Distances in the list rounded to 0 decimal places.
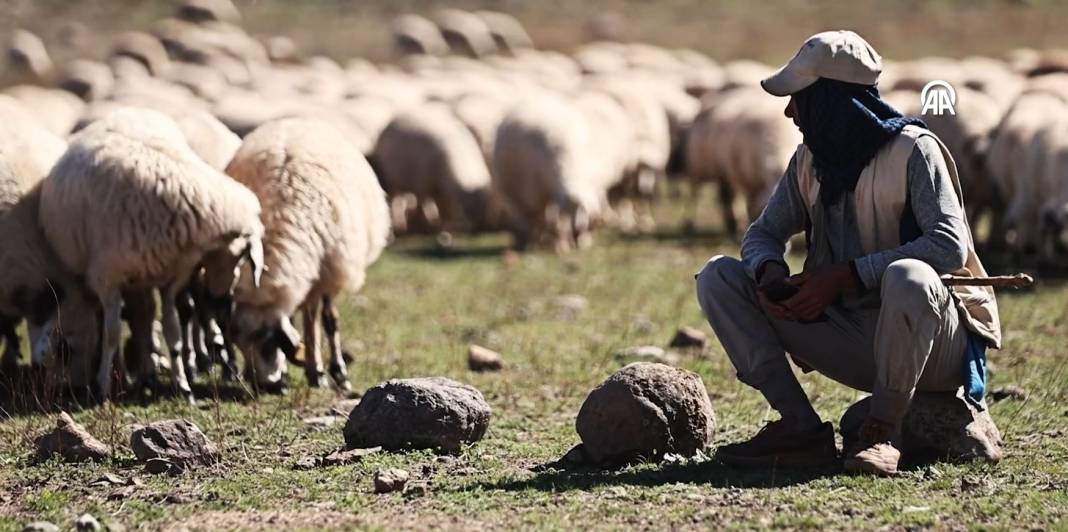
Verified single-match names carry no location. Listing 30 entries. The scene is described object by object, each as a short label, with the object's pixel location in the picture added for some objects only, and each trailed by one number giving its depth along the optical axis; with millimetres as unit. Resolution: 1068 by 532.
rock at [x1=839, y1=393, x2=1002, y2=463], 12500
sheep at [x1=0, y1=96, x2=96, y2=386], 17469
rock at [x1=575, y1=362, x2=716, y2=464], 12664
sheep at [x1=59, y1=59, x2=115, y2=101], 51341
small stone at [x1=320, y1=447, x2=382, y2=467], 13187
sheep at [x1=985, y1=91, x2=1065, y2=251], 29391
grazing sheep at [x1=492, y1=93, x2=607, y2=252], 34531
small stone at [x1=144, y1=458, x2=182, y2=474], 12875
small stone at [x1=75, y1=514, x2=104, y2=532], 11020
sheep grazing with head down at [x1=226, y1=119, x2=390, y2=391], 18078
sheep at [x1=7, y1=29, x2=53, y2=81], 76875
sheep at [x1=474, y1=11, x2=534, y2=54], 92437
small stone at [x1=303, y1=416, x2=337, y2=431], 15352
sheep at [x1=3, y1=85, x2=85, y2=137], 34156
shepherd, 11766
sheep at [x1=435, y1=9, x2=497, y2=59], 91037
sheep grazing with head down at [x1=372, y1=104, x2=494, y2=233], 37469
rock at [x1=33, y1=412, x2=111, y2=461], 13422
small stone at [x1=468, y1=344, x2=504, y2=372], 19141
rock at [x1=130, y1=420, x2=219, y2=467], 13031
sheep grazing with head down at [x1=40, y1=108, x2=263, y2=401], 16734
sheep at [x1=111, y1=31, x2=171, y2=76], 65750
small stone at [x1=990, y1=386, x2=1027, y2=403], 16187
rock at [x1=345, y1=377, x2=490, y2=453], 13516
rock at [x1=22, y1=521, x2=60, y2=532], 10914
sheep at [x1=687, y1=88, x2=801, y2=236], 35344
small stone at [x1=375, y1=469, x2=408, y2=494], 12039
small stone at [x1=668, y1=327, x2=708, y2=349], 20484
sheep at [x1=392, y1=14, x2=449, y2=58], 87937
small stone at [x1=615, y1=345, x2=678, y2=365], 19391
